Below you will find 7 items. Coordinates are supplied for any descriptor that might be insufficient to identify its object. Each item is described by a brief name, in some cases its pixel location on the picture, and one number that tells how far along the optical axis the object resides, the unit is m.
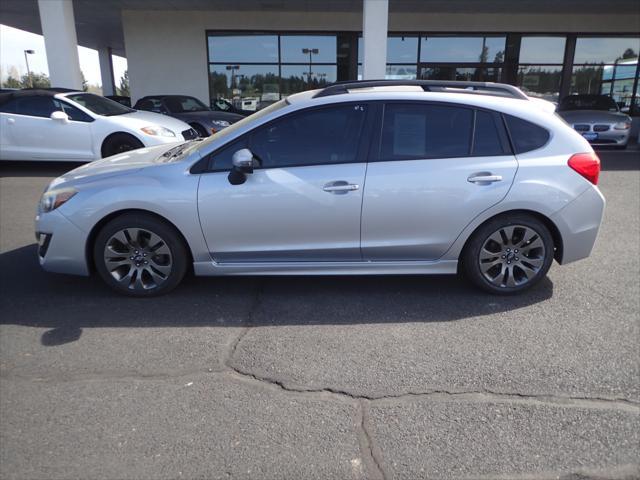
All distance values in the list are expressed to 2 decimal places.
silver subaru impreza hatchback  4.07
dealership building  17.06
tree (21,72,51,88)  57.04
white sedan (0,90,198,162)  9.30
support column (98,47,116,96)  30.11
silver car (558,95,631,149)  12.47
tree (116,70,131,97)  47.49
